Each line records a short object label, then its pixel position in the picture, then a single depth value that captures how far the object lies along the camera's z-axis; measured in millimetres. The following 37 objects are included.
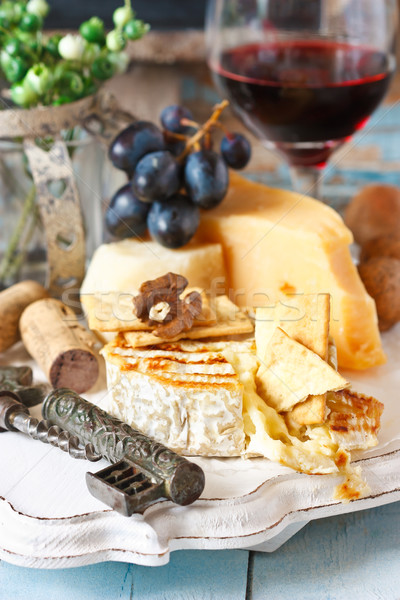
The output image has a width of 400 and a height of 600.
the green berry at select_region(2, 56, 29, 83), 736
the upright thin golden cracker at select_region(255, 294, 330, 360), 635
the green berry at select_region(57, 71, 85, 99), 752
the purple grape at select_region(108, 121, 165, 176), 723
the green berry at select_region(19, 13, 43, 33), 741
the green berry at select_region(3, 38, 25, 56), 738
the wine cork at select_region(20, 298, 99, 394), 683
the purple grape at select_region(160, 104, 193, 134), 753
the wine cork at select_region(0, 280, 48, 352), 722
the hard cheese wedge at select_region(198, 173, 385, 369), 698
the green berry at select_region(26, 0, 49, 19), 751
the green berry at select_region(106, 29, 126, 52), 748
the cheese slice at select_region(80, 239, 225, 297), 721
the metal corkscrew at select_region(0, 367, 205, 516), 583
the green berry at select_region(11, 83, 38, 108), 738
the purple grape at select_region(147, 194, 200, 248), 714
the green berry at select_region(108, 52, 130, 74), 754
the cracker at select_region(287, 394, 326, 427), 621
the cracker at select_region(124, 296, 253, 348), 651
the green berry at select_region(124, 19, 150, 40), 743
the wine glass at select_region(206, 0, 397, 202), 696
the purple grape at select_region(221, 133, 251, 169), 748
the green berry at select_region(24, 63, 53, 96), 732
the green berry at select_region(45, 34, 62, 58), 754
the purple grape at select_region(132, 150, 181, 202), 708
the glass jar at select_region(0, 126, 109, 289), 775
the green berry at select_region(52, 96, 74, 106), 761
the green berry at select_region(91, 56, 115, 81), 754
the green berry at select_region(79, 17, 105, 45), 749
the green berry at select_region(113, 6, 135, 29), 750
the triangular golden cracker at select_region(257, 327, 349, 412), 619
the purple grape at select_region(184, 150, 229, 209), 713
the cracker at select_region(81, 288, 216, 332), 659
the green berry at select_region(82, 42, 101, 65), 752
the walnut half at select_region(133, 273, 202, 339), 652
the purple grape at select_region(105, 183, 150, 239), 730
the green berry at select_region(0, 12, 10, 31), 751
